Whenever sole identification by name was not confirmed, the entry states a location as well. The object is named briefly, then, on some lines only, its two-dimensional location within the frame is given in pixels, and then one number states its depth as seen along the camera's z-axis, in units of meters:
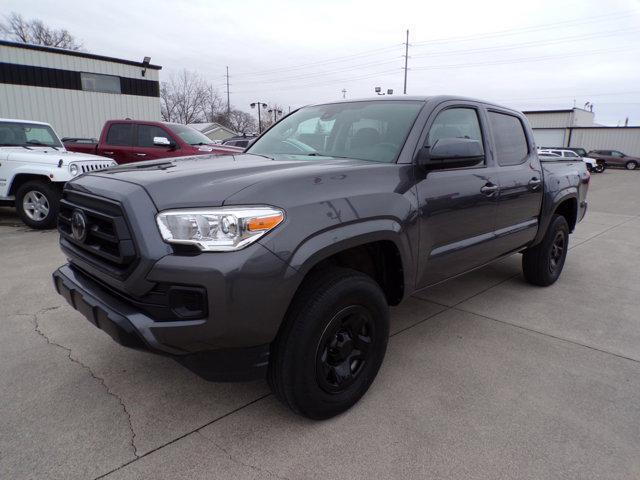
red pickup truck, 8.69
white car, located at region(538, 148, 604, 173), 31.03
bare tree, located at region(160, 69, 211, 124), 61.19
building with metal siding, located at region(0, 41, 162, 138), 18.80
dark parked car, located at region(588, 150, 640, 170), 36.78
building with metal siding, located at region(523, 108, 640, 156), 41.94
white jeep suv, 7.07
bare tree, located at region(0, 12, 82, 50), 46.12
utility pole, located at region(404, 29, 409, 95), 43.62
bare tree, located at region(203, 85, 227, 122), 64.69
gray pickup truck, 1.92
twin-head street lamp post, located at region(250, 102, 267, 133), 48.94
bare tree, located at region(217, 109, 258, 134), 66.25
